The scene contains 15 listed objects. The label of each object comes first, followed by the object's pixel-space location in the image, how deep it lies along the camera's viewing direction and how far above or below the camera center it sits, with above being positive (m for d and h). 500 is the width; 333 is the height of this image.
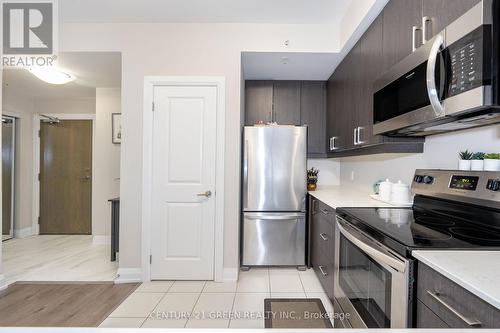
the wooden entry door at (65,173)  4.46 -0.18
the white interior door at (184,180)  2.66 -0.16
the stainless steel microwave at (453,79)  0.95 +0.39
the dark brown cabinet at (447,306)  0.68 -0.41
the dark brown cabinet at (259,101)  3.47 +0.86
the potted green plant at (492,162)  1.29 +0.03
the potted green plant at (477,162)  1.37 +0.03
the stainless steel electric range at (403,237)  1.02 -0.30
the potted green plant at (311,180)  3.28 -0.19
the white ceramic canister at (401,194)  1.94 -0.21
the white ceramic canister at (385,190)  2.05 -0.19
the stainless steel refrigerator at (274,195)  2.87 -0.34
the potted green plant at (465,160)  1.43 +0.04
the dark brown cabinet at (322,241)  2.11 -0.71
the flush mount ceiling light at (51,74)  2.85 +1.00
